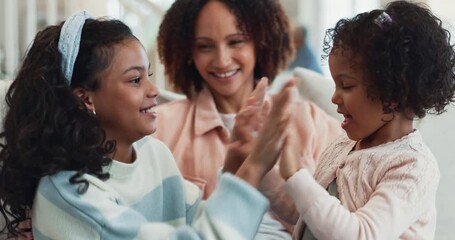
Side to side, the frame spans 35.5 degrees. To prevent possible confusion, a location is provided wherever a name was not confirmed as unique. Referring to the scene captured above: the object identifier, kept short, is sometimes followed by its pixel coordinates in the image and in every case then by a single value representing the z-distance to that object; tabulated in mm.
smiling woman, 1730
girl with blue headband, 1052
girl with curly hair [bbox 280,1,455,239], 1054
